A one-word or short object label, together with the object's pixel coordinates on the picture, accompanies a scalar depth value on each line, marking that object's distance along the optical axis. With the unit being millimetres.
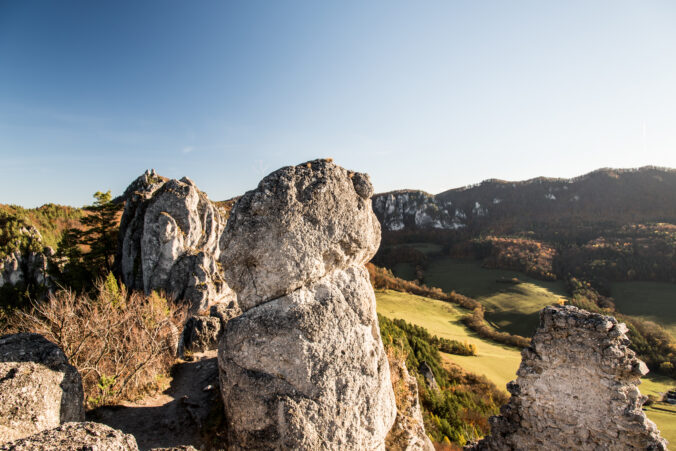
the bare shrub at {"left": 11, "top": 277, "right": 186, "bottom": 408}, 8523
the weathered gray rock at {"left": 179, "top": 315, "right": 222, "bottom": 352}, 15023
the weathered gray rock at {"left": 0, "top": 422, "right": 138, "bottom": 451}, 2857
